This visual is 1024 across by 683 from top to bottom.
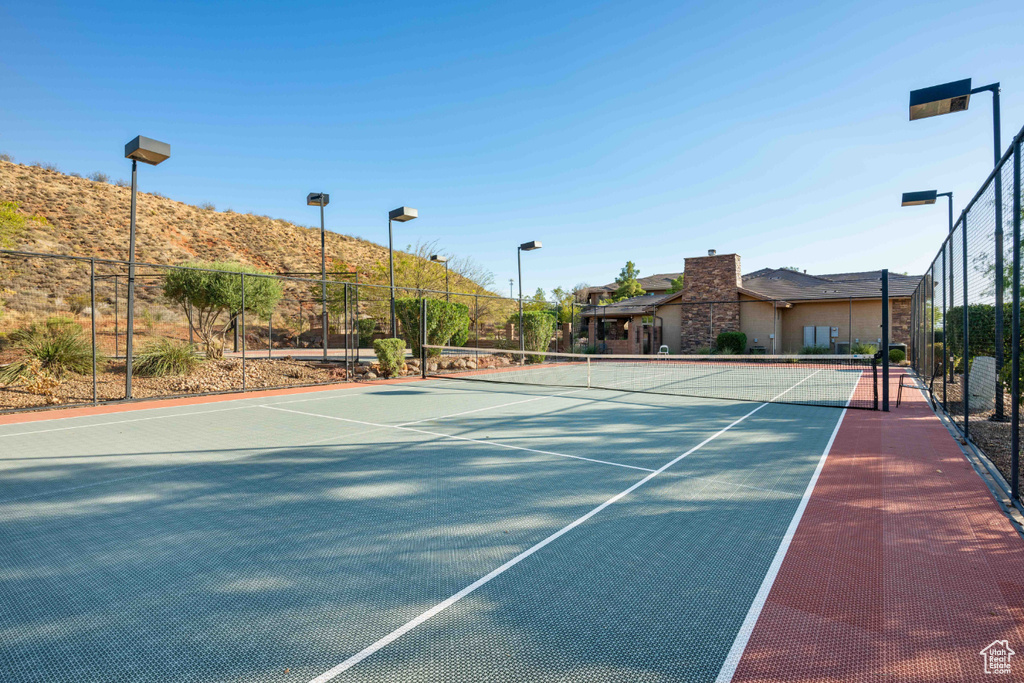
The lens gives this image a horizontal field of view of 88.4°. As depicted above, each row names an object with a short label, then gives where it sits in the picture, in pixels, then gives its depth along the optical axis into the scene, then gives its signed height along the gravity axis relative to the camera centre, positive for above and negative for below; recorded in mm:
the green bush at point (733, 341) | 28109 +416
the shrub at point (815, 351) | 26091 -97
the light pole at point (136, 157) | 10273 +3819
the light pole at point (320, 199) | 17609 +4982
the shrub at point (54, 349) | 12344 -61
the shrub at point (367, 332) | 33625 +997
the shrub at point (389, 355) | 16703 -236
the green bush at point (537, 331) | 24723 +833
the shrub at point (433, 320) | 20000 +1076
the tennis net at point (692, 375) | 13031 -925
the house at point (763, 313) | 27203 +2042
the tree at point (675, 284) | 51719 +6557
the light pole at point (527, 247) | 21359 +4177
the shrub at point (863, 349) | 23756 +10
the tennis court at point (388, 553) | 2436 -1397
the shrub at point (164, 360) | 14258 -358
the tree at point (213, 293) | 20141 +2138
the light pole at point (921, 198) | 11477 +3335
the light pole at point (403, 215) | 16078 +4117
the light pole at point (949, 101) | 7672 +3730
